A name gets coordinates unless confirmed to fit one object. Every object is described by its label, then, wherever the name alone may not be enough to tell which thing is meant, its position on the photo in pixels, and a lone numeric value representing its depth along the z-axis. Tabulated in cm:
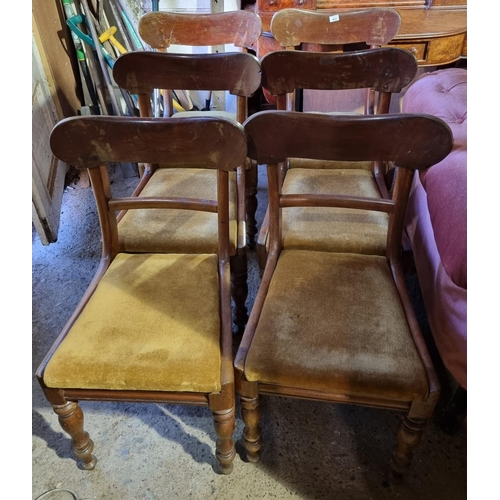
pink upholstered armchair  96
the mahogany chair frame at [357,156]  91
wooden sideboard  191
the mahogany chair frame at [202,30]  162
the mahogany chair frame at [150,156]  94
